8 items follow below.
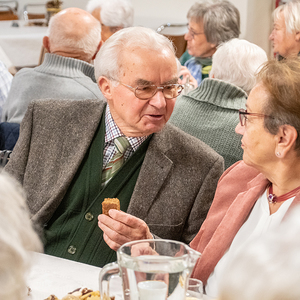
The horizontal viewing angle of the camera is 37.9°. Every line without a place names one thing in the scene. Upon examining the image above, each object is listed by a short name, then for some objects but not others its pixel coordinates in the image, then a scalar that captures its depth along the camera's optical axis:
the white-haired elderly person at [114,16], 4.31
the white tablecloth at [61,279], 1.21
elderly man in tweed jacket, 1.80
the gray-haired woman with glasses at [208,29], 4.17
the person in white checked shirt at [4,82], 3.21
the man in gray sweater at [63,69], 2.83
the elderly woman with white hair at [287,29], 4.02
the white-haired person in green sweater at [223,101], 2.33
